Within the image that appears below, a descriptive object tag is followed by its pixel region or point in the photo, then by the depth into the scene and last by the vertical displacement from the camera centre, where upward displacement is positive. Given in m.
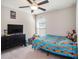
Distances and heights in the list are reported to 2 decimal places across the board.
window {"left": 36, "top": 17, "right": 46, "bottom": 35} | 4.18 +0.33
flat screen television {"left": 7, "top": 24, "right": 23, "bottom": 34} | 2.98 +0.07
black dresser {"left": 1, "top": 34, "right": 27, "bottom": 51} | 2.51 -0.64
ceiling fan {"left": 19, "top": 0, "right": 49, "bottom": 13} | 1.95 +0.93
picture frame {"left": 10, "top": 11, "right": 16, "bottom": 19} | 3.11 +0.90
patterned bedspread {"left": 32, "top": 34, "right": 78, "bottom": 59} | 1.75 -0.73
